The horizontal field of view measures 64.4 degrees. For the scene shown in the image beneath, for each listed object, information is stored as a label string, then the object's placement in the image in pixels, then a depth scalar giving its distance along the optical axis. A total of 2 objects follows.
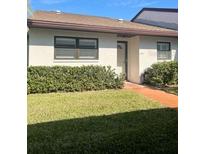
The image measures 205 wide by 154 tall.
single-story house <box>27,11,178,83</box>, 7.91
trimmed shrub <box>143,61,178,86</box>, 8.93
